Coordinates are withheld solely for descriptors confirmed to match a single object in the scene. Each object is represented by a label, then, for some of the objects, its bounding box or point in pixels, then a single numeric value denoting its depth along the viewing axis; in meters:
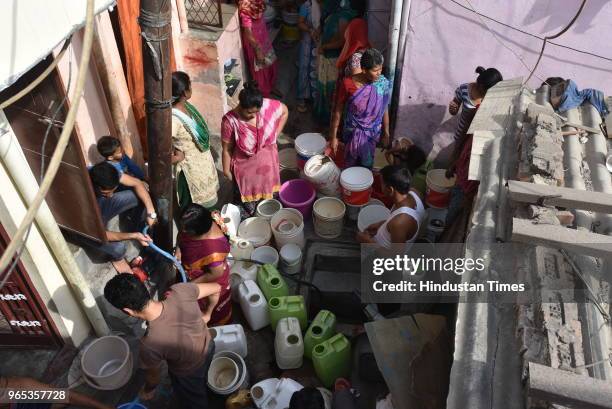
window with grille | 6.63
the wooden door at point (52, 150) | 3.46
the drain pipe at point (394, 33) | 5.68
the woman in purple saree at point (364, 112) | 5.55
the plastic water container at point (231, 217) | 5.58
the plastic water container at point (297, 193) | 6.12
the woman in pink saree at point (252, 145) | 5.18
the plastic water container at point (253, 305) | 4.83
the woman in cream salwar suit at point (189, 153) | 4.93
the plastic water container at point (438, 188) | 5.79
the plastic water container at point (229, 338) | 4.50
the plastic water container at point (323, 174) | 5.92
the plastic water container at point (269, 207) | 5.93
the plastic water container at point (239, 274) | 5.12
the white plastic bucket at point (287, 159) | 7.02
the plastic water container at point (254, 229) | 5.82
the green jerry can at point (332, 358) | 4.37
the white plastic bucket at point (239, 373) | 4.21
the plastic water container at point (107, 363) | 4.13
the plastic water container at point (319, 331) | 4.55
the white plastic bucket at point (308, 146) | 6.30
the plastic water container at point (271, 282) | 4.94
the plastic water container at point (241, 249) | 5.39
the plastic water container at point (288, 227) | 5.52
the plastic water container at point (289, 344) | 4.51
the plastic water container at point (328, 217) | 5.73
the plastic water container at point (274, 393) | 4.02
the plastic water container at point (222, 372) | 4.31
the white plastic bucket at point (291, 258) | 5.46
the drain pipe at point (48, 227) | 3.28
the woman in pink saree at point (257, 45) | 7.10
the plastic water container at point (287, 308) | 4.72
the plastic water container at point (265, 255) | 5.49
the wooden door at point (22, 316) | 3.78
